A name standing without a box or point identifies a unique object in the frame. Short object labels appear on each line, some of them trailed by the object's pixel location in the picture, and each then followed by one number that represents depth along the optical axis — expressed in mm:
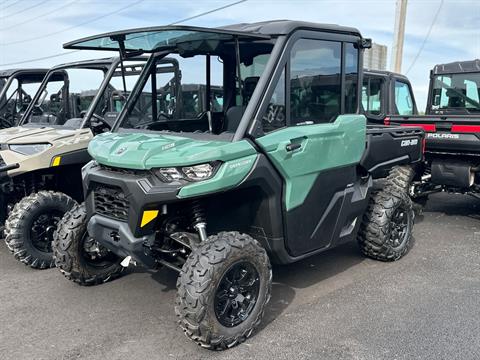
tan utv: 5273
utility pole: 13406
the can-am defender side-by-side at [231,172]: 3504
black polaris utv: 6508
